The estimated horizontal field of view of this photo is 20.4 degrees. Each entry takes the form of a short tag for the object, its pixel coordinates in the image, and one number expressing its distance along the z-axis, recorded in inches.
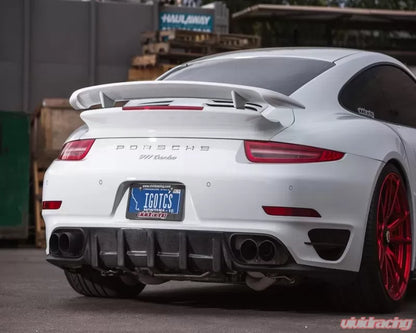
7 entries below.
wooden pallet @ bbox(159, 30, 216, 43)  697.0
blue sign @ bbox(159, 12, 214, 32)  791.1
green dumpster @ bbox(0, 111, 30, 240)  530.6
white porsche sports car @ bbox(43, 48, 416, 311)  237.3
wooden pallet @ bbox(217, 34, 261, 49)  710.5
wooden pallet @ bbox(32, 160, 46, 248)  534.0
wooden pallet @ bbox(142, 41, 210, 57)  692.1
